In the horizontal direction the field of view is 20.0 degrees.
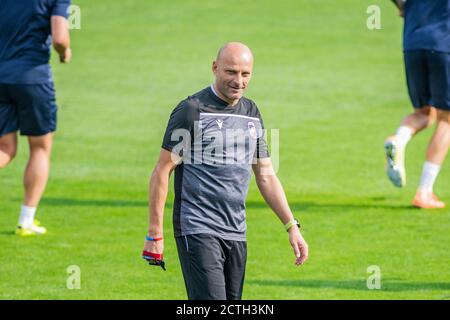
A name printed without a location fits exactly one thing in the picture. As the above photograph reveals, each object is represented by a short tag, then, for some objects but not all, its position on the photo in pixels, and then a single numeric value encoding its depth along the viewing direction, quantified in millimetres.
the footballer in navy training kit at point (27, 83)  12117
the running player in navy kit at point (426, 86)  13555
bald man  7820
